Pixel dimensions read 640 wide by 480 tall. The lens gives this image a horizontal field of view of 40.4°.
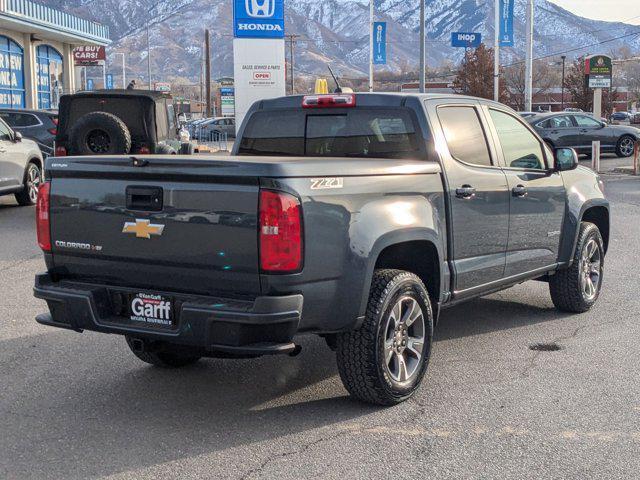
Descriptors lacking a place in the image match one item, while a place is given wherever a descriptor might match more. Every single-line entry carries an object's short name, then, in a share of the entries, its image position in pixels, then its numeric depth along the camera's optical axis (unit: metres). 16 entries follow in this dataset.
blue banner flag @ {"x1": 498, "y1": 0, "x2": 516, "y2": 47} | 42.78
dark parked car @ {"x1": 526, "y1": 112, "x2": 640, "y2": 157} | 28.80
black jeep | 13.73
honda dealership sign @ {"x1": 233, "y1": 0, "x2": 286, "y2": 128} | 21.55
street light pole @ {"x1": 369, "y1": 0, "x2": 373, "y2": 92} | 46.06
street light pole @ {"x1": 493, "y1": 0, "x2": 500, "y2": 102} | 43.34
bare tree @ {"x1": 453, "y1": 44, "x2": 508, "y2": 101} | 72.25
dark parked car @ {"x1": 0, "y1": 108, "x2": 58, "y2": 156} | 20.05
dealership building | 34.81
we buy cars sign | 44.12
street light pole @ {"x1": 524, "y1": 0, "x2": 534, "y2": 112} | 41.09
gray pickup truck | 4.45
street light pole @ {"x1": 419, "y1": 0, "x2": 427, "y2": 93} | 33.00
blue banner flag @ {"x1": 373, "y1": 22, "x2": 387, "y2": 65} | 46.31
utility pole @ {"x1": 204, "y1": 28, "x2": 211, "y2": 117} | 63.00
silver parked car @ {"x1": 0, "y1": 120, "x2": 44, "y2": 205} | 15.02
